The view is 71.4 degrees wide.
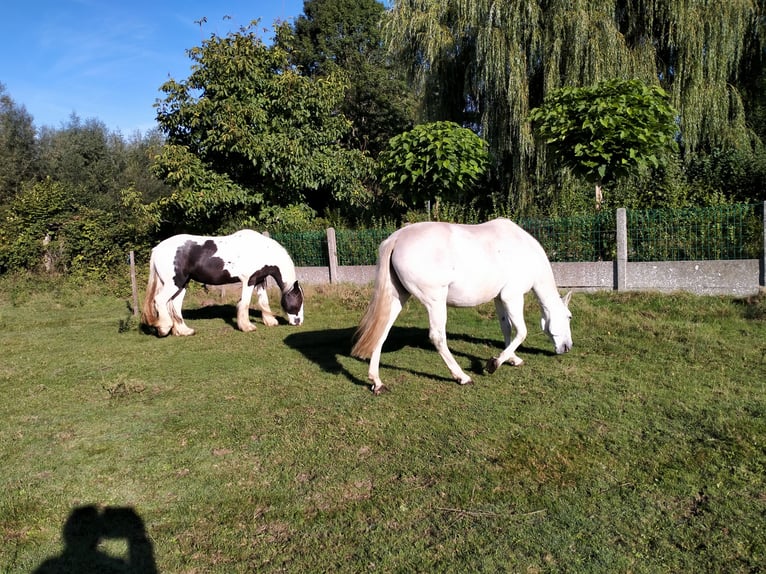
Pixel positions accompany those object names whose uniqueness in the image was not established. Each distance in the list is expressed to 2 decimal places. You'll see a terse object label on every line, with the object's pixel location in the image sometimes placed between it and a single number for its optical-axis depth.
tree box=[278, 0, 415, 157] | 27.36
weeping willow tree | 13.09
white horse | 5.47
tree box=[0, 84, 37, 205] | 25.23
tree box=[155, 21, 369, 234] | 15.09
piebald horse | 9.30
